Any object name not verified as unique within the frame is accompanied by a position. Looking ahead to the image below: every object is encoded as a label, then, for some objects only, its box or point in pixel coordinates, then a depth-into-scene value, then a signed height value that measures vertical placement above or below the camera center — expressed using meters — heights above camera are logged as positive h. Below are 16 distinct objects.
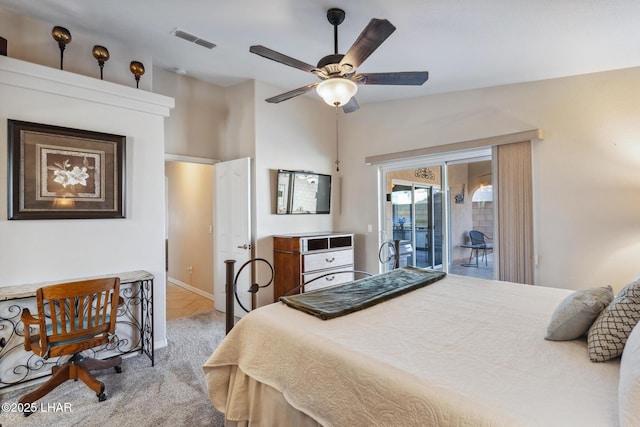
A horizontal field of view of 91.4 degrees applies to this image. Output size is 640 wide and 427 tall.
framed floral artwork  2.46 +0.38
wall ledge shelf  2.41 +1.12
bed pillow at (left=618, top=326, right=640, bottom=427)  0.82 -0.50
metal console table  2.38 -0.99
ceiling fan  2.01 +1.00
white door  3.93 -0.11
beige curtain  3.28 +0.01
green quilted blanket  1.83 -0.54
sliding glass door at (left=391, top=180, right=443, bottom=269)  4.57 -0.12
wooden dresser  3.88 -0.59
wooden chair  2.12 -0.81
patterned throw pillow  1.21 -0.46
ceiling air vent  2.84 +1.68
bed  0.98 -0.59
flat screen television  4.24 +0.32
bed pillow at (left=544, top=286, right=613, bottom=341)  1.38 -0.47
